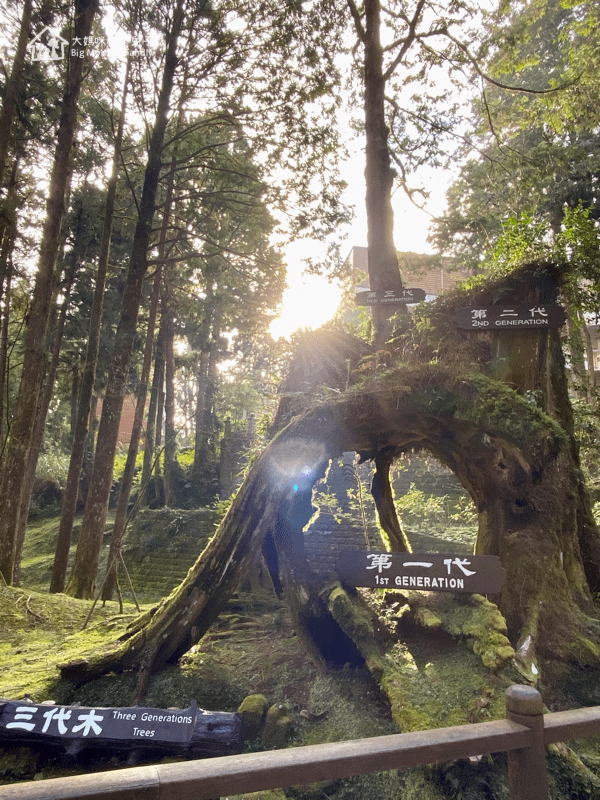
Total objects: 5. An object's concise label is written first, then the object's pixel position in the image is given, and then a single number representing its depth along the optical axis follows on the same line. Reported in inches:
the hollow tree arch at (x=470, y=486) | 195.8
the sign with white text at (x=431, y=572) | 156.8
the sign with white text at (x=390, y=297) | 255.4
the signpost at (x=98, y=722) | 136.3
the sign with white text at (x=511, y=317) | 221.9
